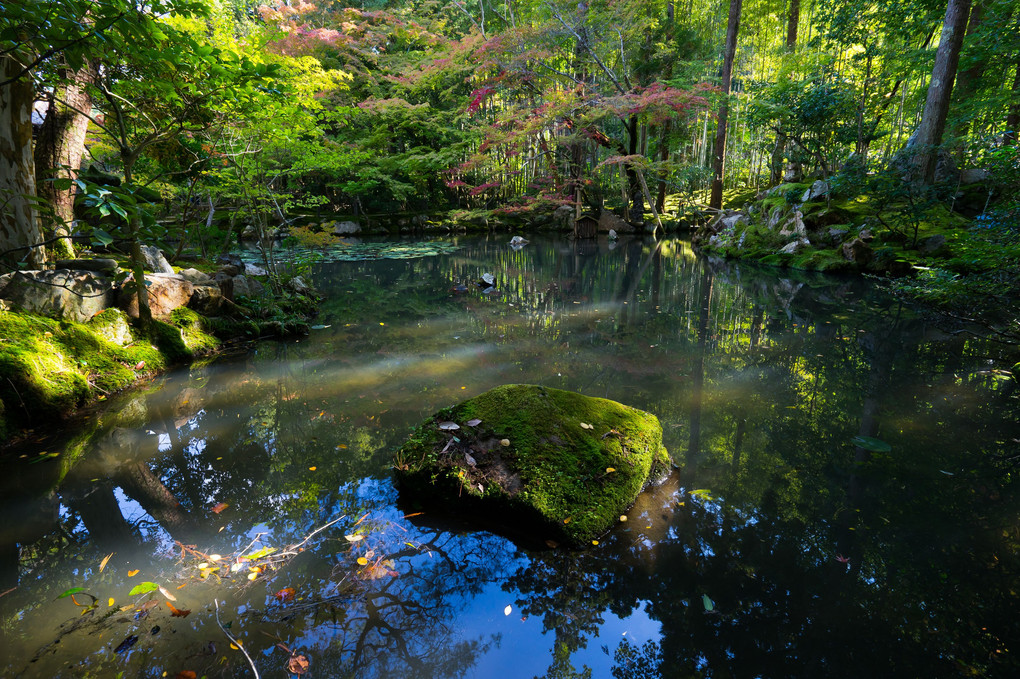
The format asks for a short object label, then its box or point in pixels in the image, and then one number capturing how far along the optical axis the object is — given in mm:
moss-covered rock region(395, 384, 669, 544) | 2262
